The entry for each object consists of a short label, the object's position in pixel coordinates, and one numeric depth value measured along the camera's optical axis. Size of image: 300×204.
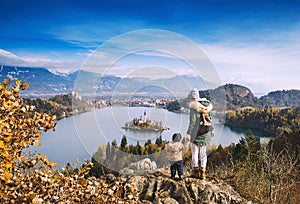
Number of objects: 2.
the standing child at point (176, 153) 5.78
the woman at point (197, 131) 5.81
